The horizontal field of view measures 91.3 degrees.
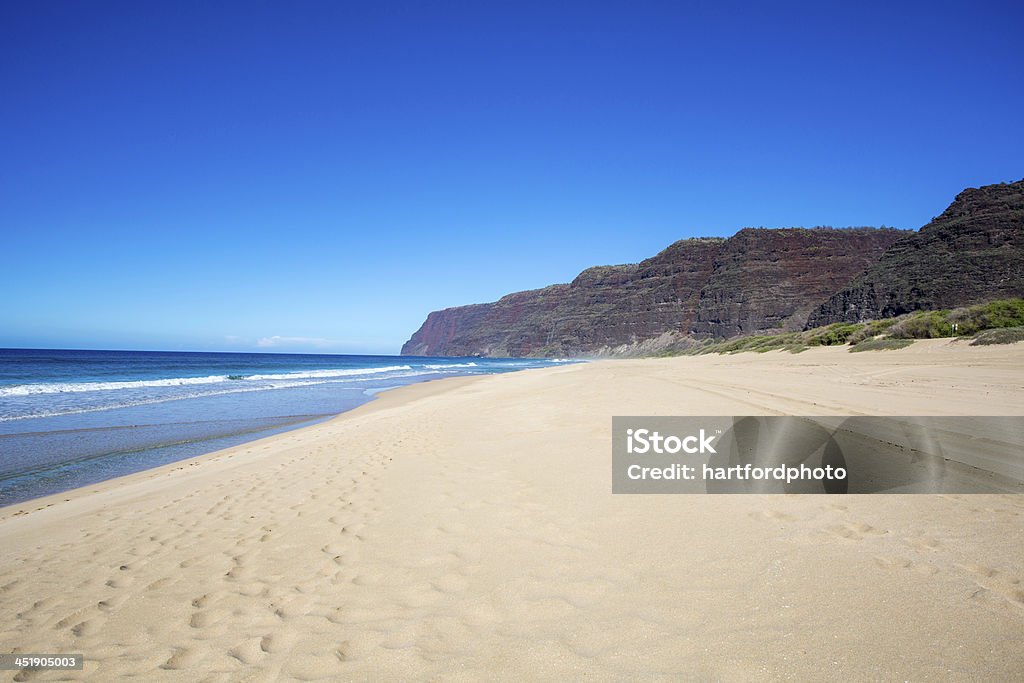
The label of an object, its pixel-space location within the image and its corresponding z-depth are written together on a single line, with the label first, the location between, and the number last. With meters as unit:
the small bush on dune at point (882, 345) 20.80
